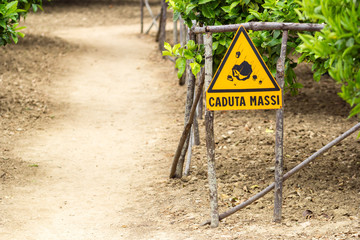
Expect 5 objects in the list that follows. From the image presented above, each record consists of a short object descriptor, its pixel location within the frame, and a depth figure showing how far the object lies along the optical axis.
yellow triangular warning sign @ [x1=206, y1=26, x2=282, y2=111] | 8.71
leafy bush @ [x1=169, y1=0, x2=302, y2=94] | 9.66
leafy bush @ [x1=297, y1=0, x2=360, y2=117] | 5.96
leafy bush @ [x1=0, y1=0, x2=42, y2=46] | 13.84
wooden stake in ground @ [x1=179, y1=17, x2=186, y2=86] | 19.98
